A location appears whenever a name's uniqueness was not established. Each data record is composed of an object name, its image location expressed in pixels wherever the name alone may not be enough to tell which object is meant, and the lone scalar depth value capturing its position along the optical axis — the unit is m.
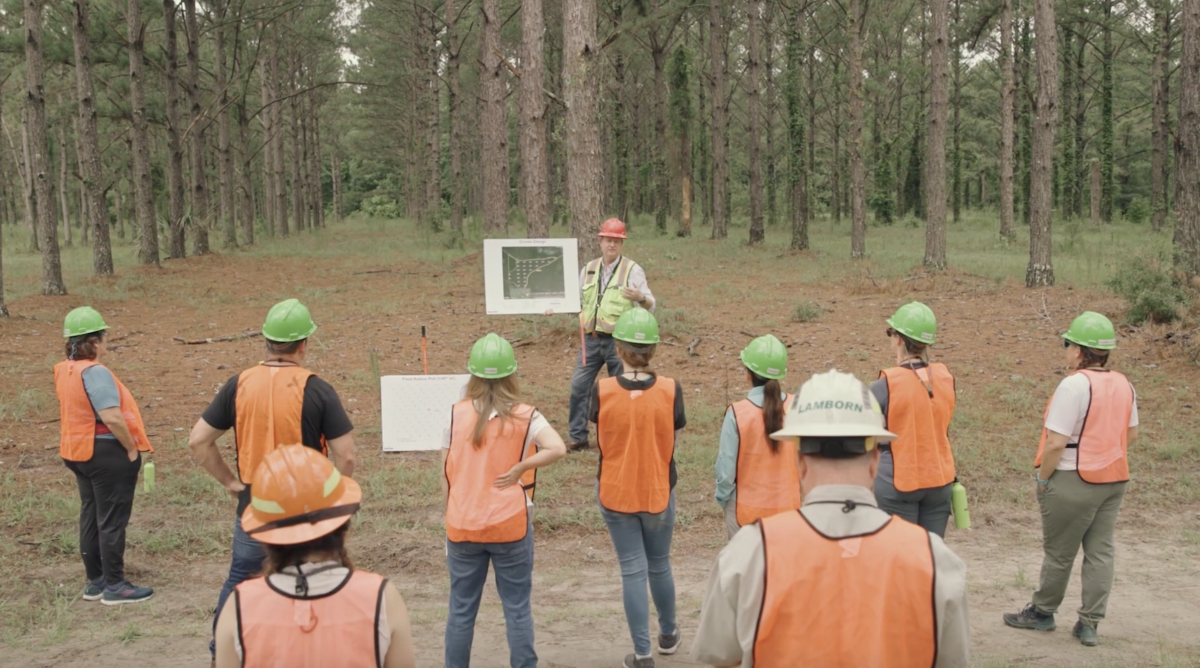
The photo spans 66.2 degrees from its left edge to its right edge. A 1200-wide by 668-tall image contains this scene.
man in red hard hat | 7.83
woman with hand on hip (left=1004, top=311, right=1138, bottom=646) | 4.94
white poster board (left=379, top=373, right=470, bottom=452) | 7.83
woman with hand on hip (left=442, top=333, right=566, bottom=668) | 4.16
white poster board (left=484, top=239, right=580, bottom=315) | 8.91
